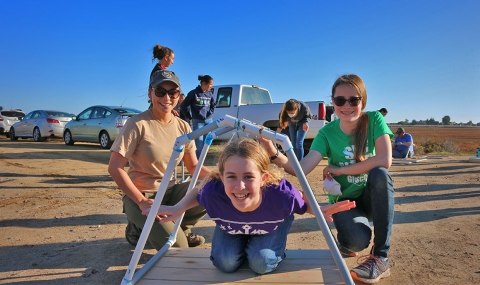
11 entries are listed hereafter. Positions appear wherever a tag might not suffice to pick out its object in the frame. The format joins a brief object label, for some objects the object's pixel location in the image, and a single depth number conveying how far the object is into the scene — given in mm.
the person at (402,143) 12172
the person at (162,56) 5320
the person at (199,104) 7250
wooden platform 2281
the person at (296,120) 7750
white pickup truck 9906
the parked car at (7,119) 18797
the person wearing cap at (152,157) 2949
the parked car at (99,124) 11555
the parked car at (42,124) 14938
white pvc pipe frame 1957
